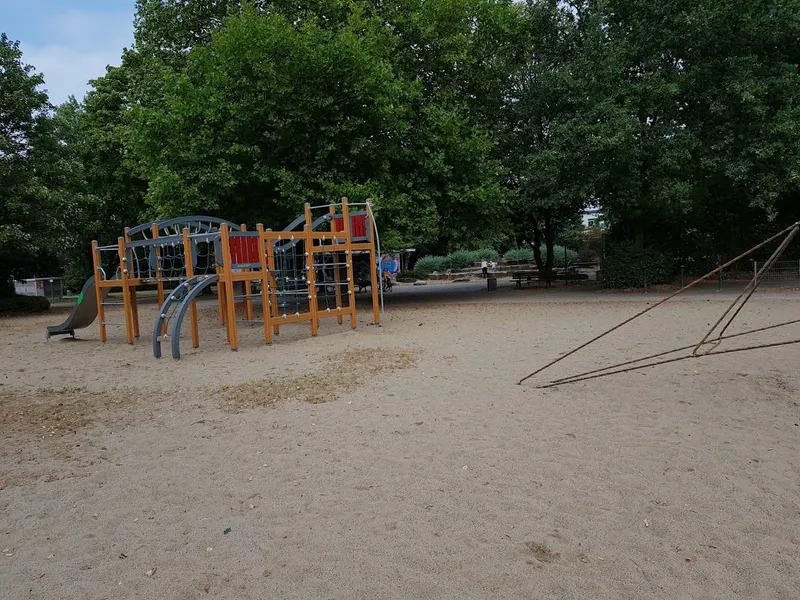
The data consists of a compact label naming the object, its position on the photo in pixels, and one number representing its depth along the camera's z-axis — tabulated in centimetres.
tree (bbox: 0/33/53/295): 1895
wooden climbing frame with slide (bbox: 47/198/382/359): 1024
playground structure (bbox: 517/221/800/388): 508
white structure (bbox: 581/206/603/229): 2391
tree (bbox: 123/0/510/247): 1491
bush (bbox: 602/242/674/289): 2002
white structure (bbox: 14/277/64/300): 3231
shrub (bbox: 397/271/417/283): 3981
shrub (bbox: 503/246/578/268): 4606
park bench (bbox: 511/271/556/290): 2516
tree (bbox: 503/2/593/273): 1756
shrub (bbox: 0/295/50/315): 2111
